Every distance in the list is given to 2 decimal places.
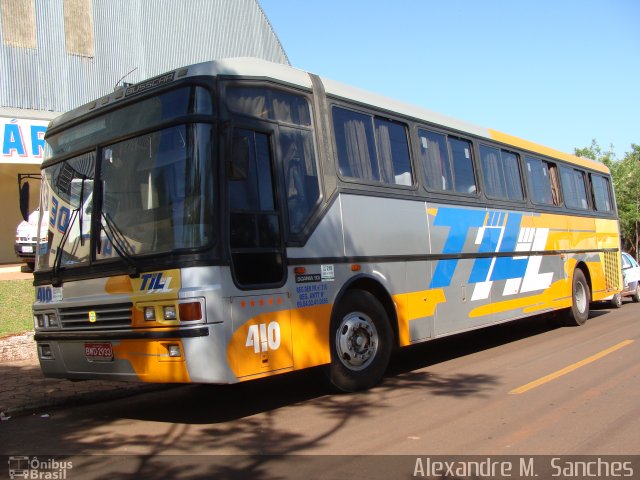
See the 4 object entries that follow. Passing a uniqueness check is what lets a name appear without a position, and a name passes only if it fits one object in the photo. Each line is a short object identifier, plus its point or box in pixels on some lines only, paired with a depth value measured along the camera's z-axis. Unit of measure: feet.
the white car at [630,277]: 61.75
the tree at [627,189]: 130.62
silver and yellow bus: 19.24
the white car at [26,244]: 55.01
